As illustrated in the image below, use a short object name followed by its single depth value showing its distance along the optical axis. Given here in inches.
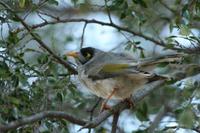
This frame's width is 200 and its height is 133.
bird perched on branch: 371.2
